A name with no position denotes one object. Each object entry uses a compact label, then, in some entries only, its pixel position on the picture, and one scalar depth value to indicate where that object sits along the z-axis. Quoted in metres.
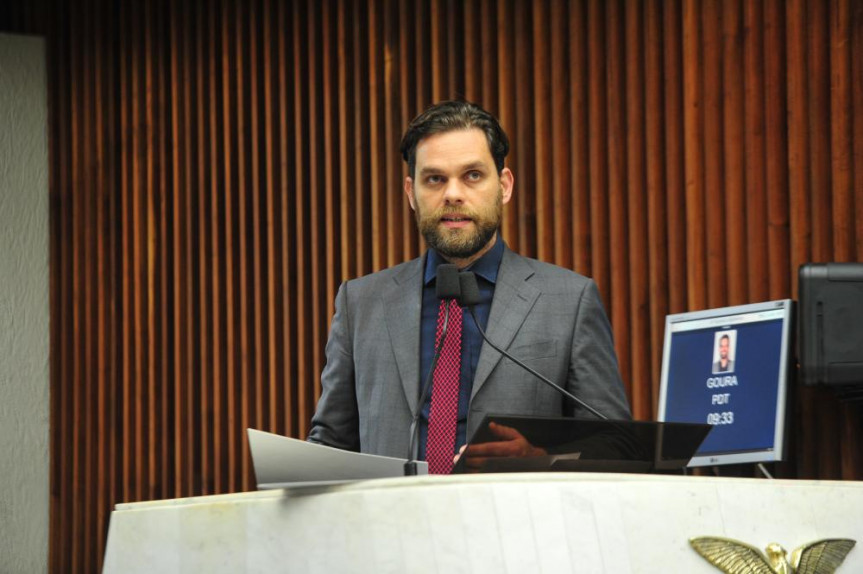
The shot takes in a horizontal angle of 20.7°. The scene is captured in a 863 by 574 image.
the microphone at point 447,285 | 4.07
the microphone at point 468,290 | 4.04
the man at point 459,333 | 4.61
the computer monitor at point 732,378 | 6.39
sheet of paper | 3.25
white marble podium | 2.97
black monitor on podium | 3.20
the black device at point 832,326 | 6.10
